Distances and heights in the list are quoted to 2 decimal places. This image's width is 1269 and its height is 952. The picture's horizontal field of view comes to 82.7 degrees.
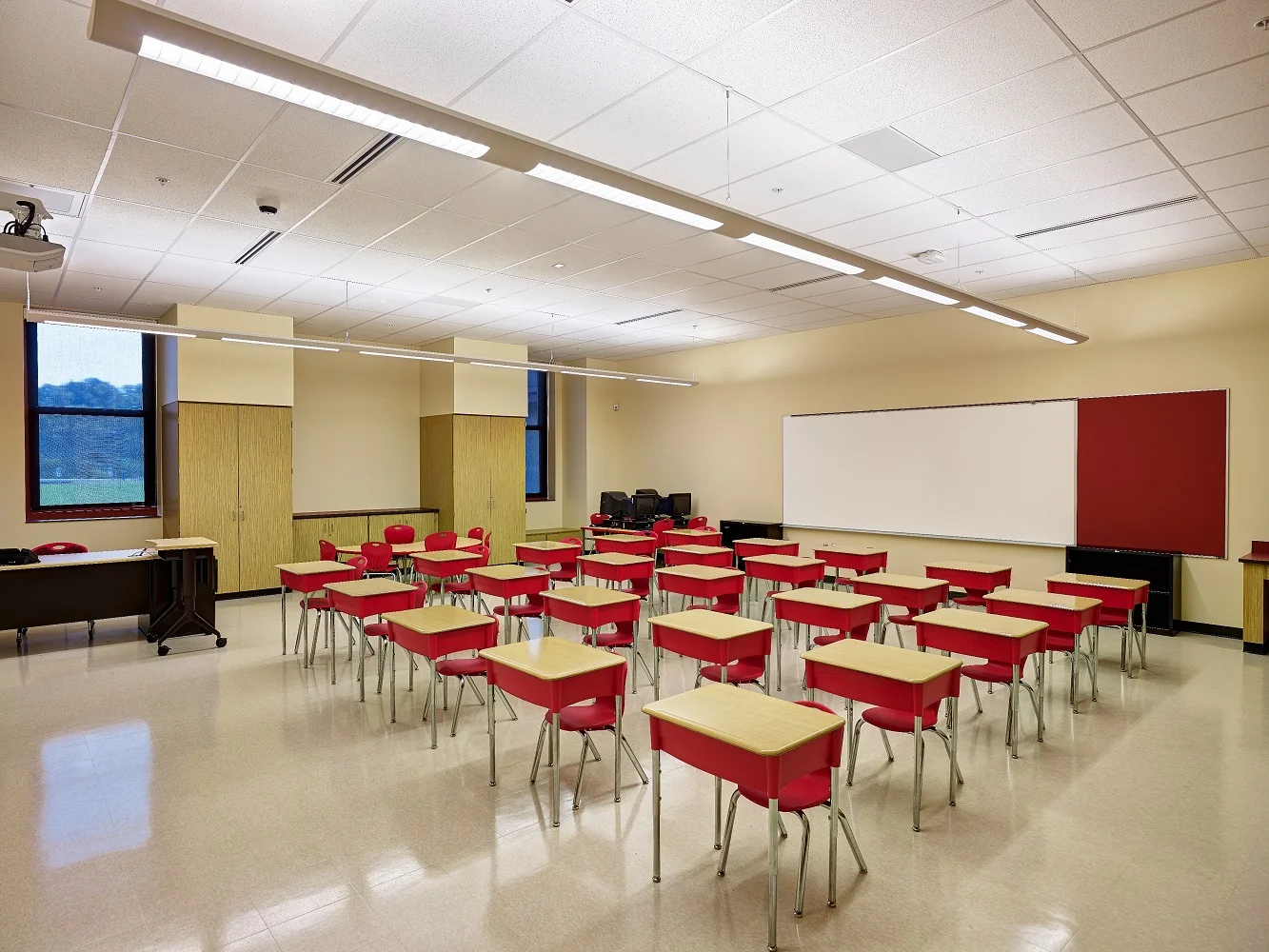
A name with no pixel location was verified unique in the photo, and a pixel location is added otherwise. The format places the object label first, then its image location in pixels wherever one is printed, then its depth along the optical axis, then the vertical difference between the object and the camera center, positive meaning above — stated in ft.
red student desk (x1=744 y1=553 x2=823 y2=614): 22.91 -3.35
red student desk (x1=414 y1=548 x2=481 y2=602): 23.85 -3.29
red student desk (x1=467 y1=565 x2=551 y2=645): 20.45 -3.37
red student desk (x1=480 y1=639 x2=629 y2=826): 11.81 -3.58
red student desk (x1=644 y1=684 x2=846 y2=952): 8.63 -3.50
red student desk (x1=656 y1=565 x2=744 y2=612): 20.04 -3.30
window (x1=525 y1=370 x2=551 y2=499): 45.75 +1.79
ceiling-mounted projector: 16.15 +5.01
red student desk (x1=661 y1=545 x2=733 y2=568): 25.35 -3.20
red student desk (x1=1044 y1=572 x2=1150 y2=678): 19.47 -3.44
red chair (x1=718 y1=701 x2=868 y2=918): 9.35 -4.41
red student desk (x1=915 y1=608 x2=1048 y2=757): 13.93 -3.44
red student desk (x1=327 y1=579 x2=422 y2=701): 18.22 -3.41
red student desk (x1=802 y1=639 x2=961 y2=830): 11.49 -3.51
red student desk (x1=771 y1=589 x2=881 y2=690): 16.56 -3.39
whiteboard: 27.94 -0.25
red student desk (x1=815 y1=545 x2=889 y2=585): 25.41 -3.35
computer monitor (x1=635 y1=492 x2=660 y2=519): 40.09 -2.19
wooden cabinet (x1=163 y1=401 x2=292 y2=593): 30.14 -0.78
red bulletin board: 24.20 -0.20
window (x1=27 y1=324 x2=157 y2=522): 30.22 +1.87
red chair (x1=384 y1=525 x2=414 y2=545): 30.35 -2.87
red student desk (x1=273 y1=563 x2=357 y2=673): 21.50 -3.33
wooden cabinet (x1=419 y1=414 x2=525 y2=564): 37.86 -0.40
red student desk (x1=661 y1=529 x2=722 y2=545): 31.14 -3.10
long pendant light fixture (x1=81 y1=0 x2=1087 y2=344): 6.93 +4.31
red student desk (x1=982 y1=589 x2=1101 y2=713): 16.52 -3.37
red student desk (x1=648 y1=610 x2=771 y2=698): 14.19 -3.47
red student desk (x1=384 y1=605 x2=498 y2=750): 14.73 -3.51
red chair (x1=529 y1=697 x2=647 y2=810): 12.56 -4.57
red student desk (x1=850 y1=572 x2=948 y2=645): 19.35 -3.41
